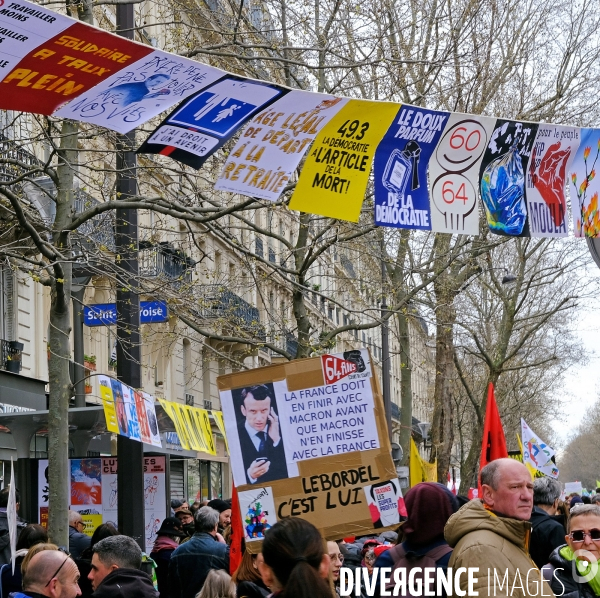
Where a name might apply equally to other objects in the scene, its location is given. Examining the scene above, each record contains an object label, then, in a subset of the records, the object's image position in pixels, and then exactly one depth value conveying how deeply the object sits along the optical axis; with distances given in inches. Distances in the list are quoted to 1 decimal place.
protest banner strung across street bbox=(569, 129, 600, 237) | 314.3
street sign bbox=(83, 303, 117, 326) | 612.7
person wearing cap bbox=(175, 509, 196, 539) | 438.0
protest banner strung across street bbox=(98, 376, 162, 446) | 430.6
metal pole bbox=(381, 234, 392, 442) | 925.2
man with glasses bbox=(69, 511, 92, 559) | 398.0
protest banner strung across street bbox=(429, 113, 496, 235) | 298.7
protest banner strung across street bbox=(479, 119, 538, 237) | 304.7
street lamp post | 458.9
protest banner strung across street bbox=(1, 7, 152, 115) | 228.7
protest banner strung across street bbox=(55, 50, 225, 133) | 242.4
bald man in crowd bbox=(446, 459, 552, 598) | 162.4
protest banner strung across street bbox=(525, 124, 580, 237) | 311.0
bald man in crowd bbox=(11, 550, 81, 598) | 207.0
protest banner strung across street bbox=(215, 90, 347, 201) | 268.4
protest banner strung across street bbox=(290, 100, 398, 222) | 282.2
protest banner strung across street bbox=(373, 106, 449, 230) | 290.7
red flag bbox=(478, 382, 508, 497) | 340.0
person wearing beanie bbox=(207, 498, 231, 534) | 393.1
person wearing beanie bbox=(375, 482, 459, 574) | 187.6
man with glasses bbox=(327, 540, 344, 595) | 240.2
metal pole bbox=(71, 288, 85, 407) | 646.5
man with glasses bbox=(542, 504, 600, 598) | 196.2
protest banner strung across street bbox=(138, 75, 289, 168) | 256.7
